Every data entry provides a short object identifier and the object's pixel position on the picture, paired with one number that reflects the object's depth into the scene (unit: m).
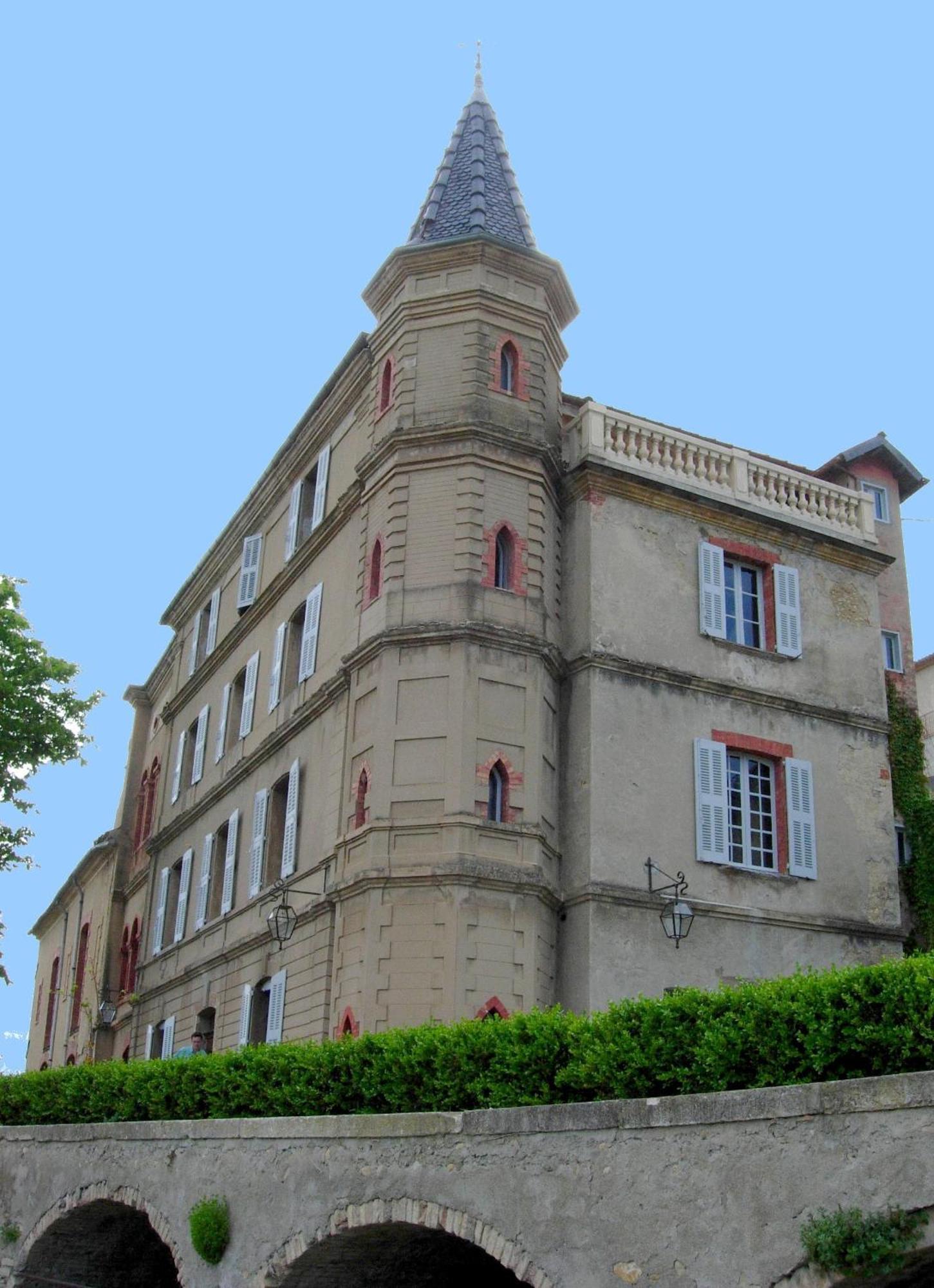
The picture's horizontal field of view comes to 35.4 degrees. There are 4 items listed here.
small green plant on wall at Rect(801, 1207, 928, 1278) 9.16
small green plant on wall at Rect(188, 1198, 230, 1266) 14.81
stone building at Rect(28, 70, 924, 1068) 21.36
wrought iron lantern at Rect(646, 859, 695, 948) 20.84
